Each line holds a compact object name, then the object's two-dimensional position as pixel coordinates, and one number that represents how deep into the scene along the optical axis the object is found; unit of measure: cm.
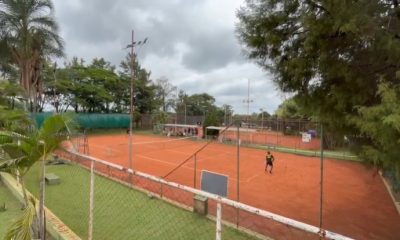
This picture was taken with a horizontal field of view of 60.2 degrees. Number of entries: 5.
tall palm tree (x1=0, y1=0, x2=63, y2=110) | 2397
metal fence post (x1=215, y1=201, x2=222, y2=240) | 374
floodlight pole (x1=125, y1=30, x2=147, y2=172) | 1552
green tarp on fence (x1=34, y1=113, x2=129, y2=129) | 4764
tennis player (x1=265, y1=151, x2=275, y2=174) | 2109
